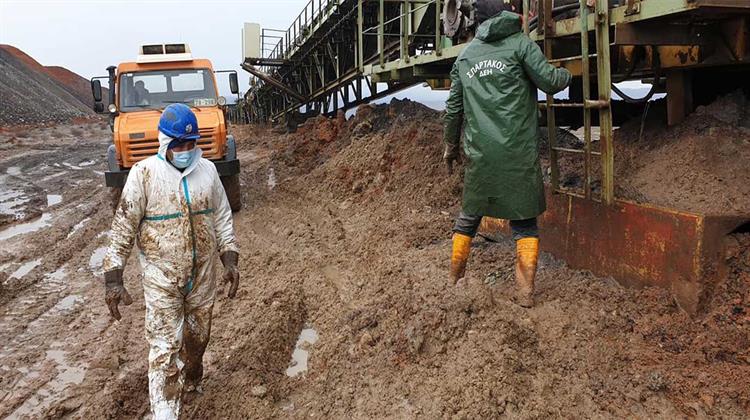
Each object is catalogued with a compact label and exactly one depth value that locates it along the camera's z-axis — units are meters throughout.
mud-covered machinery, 3.69
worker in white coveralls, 3.32
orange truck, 8.64
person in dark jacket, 3.98
